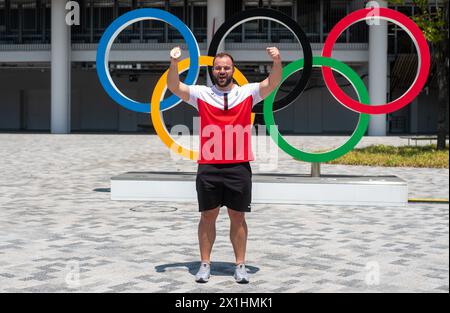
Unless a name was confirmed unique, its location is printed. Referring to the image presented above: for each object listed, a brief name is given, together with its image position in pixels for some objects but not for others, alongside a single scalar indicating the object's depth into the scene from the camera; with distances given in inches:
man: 213.9
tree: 844.6
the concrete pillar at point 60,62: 1357.0
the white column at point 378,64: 1312.7
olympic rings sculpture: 446.0
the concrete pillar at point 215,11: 1338.6
